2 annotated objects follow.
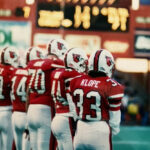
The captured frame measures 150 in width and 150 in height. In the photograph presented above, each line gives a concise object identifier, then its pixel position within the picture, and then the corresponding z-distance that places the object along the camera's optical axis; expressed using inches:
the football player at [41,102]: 555.5
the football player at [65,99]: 518.6
